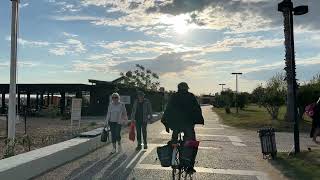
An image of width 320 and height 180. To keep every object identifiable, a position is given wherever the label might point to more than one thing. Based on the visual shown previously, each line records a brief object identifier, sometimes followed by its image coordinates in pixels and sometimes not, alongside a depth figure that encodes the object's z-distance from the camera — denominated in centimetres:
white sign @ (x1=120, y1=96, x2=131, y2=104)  1586
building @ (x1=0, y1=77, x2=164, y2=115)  2182
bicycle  474
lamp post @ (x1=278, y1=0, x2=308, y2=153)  699
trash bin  672
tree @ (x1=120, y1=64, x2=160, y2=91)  2682
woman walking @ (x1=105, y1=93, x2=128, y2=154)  708
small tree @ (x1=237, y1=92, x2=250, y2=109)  3079
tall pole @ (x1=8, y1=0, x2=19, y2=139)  748
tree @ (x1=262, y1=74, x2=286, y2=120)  1708
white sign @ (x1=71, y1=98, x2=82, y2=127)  986
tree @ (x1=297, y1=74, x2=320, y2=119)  1572
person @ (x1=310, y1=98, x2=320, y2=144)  628
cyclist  493
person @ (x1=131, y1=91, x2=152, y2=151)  753
